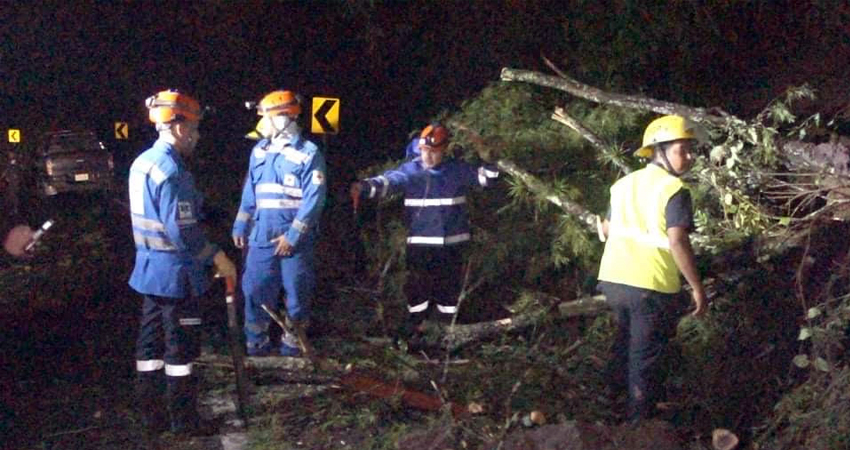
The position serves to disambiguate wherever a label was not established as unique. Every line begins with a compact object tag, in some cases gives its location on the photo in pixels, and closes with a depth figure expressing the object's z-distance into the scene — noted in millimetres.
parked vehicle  12688
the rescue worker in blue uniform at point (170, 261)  5332
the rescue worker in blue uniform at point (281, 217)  6520
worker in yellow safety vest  5238
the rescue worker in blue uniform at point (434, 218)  7062
